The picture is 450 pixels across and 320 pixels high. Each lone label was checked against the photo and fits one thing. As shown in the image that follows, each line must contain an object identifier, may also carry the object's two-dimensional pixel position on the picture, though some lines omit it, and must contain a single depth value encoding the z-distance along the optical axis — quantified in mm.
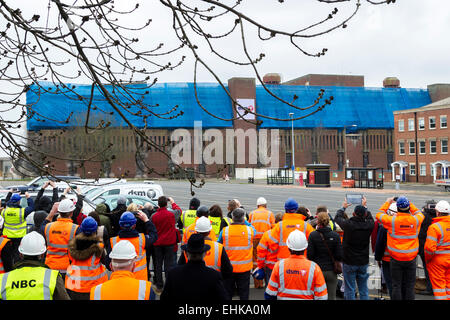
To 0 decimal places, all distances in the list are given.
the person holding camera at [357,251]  7324
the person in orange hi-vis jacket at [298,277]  4844
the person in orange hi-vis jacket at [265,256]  6703
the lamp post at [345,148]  80912
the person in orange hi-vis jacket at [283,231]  6879
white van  16266
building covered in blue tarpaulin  77062
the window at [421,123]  55656
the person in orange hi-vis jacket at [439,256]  6891
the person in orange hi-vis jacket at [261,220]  8773
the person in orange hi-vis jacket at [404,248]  7215
